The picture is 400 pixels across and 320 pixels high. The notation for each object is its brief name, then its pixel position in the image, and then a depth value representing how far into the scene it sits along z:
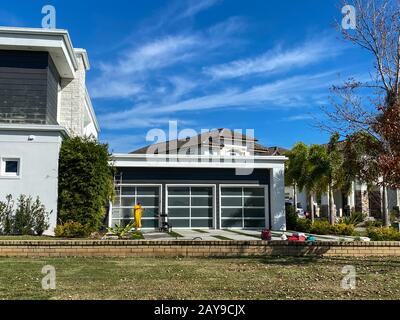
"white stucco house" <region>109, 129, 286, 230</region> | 25.02
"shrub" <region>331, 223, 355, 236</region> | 21.69
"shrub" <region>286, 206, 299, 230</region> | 26.56
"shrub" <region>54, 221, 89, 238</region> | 14.95
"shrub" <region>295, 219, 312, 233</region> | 24.46
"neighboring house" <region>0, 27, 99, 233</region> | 16.88
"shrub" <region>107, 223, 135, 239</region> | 14.33
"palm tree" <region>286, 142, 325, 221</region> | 25.41
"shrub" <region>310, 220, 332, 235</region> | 22.45
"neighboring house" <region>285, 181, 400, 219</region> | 37.18
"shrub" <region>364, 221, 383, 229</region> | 27.17
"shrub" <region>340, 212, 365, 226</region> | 26.54
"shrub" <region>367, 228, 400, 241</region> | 15.65
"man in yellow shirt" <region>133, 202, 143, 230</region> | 22.48
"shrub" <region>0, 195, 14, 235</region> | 16.11
